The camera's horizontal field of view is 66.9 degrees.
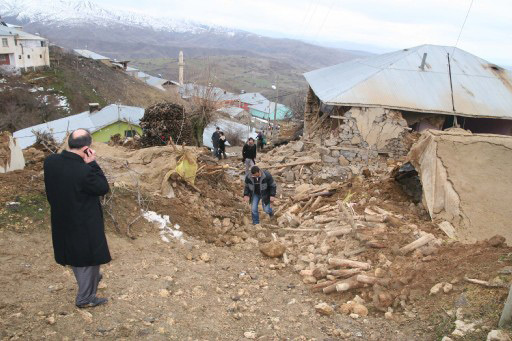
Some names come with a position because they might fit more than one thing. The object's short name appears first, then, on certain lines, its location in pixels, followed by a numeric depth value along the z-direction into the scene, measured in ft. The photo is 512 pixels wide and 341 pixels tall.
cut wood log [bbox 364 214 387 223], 21.81
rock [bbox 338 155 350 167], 42.22
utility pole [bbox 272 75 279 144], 70.06
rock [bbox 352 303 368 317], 14.51
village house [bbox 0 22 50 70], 180.27
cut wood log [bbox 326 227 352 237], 20.98
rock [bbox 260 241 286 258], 20.24
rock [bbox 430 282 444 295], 14.29
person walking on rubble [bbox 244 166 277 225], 25.30
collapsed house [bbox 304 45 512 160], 41.32
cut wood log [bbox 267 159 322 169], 41.83
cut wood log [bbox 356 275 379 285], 15.92
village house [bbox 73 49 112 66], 251.39
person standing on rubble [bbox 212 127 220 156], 51.59
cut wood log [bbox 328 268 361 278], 17.03
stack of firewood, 46.78
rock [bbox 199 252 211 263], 19.15
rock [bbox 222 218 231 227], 24.36
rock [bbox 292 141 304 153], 46.93
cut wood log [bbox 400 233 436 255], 18.09
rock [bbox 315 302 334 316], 14.57
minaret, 278.17
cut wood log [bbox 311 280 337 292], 16.69
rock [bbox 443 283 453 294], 14.06
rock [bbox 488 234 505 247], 16.25
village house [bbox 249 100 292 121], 222.52
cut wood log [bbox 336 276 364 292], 16.03
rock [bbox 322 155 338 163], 42.22
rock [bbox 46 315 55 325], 11.93
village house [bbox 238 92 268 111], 245.24
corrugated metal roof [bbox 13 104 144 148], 82.17
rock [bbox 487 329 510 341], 10.61
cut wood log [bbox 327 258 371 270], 17.43
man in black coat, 11.31
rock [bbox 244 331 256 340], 12.98
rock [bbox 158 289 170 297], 14.76
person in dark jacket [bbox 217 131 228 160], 52.00
